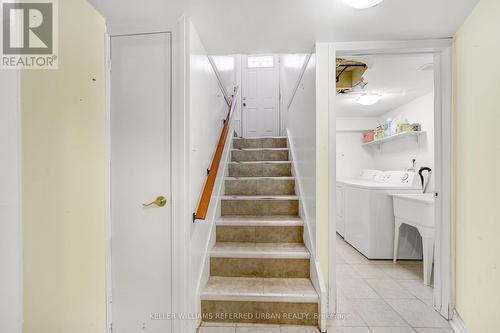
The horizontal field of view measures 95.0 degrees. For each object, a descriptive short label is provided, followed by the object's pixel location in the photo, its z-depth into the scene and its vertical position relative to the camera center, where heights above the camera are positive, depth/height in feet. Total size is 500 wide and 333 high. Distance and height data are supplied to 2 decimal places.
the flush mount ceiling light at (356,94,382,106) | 10.38 +3.06
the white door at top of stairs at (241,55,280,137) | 15.66 +4.79
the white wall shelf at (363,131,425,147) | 10.48 +1.43
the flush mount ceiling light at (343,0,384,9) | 4.35 +3.11
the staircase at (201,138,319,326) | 5.61 -2.65
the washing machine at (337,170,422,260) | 9.41 -2.50
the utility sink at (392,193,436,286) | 7.44 -1.79
